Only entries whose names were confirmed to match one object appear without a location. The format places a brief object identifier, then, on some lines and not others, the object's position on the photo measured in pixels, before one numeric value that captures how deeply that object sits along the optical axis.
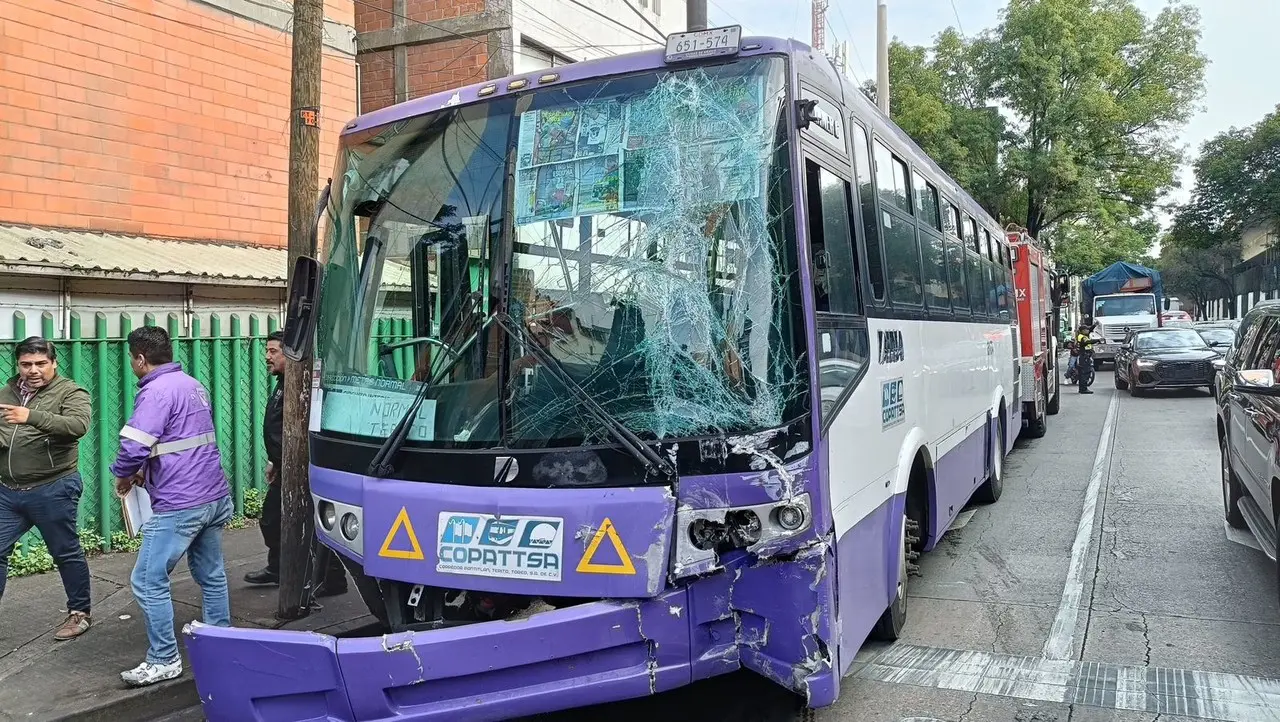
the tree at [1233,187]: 44.56
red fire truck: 14.21
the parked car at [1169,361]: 19.92
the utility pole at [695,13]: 11.58
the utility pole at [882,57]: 18.03
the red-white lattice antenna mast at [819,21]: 24.75
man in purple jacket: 4.86
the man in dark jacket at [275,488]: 6.54
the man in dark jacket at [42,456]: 5.43
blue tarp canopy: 33.31
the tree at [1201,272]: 68.62
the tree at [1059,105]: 31.48
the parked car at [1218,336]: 21.39
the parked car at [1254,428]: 5.63
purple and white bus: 3.53
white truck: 30.17
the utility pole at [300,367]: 6.04
